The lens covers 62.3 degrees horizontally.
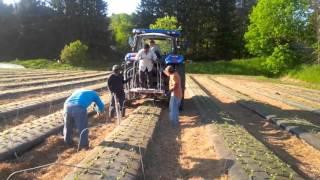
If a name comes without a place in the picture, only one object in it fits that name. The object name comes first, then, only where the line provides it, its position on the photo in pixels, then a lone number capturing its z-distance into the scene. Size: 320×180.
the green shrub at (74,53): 25.52
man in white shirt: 7.11
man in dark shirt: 6.43
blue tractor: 7.17
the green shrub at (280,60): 23.26
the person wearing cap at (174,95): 6.03
